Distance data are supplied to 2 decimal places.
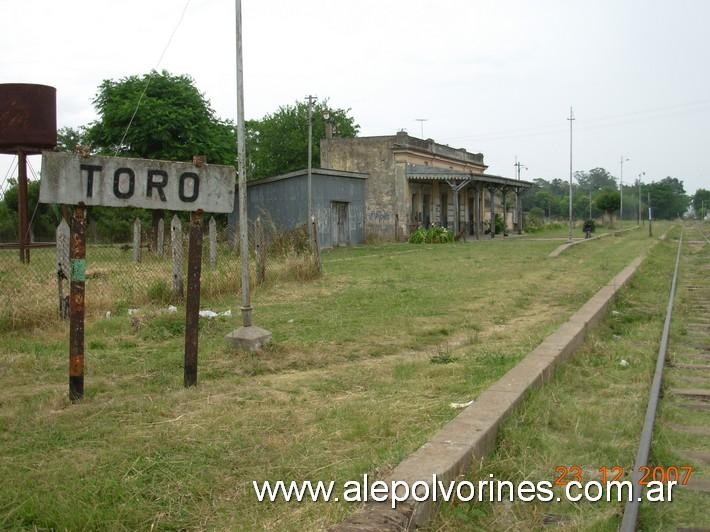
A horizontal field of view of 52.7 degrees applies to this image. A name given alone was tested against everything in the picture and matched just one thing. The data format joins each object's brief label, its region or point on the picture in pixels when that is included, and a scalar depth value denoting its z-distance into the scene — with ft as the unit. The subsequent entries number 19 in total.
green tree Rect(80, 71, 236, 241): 93.50
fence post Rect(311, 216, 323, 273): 47.64
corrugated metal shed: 95.04
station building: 113.19
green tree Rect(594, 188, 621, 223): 218.38
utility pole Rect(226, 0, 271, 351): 23.32
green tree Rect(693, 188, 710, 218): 457.68
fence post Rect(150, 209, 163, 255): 62.12
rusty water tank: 50.49
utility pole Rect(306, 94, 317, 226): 88.89
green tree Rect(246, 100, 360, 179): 195.00
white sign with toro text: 17.33
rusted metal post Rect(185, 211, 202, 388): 19.36
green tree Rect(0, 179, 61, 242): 98.37
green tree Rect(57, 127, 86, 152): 214.90
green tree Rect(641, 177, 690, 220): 408.46
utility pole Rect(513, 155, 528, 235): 145.79
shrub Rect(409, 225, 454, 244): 106.22
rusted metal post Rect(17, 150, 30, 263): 40.59
